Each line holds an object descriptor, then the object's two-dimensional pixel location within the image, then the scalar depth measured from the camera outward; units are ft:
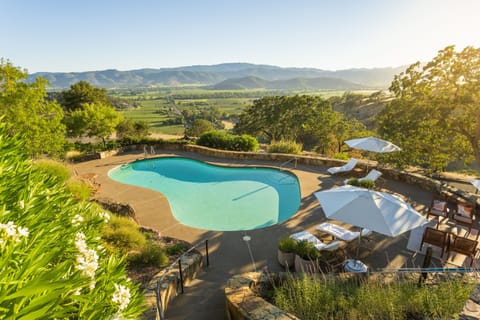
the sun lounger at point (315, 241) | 18.90
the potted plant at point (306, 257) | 17.29
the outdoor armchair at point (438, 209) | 23.30
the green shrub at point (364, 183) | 28.55
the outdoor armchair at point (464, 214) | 21.56
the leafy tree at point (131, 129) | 77.71
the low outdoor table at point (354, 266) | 16.60
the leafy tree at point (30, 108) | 35.50
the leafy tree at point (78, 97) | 95.61
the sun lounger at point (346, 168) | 35.65
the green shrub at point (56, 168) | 30.68
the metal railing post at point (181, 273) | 16.08
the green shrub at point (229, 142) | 54.13
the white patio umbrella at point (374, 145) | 31.14
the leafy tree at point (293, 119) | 86.02
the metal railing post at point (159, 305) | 11.06
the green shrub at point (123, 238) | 18.40
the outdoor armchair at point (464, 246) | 17.01
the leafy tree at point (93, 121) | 55.67
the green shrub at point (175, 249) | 19.54
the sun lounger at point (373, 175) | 31.63
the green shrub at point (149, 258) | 17.78
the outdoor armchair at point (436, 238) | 18.22
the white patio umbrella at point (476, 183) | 23.72
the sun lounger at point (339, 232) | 20.07
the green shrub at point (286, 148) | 49.24
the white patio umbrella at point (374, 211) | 16.22
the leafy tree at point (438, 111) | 26.50
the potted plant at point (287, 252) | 18.53
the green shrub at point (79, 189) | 26.91
